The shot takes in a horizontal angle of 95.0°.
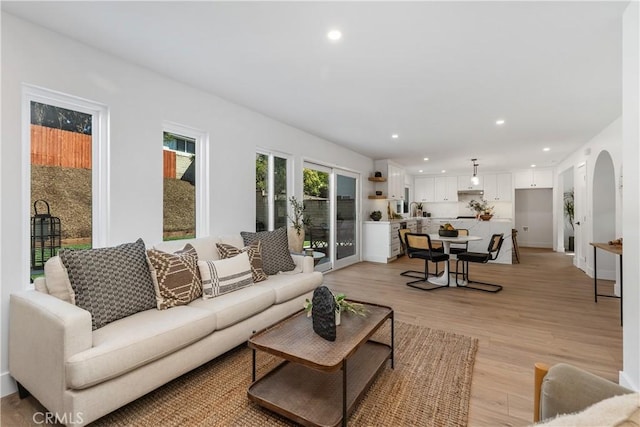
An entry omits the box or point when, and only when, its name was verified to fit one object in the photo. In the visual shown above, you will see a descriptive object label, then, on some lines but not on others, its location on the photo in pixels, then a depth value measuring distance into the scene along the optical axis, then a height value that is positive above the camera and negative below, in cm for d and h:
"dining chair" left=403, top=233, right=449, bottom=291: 448 -61
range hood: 955 +71
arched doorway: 492 +10
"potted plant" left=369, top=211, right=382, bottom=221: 712 -3
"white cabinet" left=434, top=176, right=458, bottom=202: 977 +86
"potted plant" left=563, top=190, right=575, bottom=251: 810 +16
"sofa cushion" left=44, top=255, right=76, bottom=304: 187 -43
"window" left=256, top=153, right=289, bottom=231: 417 +35
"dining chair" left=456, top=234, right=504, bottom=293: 452 -69
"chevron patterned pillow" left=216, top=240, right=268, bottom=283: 294 -41
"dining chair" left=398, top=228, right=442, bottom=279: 506 -112
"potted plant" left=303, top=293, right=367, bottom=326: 201 -68
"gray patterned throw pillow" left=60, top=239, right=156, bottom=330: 185 -45
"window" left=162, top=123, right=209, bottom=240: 303 +34
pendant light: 743 +86
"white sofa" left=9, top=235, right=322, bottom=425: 151 -79
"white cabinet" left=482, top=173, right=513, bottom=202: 902 +83
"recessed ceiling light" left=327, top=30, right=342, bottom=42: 214 +132
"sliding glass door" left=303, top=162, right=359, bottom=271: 533 +2
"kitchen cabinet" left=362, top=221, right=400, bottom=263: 678 -64
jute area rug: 169 -118
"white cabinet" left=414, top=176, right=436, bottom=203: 1016 +87
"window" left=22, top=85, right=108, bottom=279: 217 +33
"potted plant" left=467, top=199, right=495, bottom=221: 836 +22
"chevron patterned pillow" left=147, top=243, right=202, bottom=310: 223 -51
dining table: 462 -62
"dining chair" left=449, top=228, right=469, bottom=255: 526 -66
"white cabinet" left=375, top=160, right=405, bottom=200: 746 +98
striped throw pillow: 247 -54
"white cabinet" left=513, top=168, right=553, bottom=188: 860 +107
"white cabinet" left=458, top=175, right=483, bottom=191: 939 +99
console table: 295 -37
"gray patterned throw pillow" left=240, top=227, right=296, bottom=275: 328 -41
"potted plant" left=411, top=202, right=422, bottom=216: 1024 +17
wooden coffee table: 159 -106
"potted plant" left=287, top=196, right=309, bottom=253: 416 -18
